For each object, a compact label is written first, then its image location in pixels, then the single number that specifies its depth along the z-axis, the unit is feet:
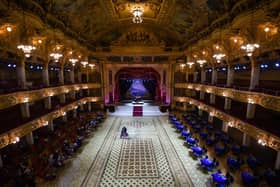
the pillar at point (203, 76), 66.25
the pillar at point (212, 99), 54.49
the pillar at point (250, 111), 36.17
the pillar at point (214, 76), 54.90
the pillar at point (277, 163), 29.55
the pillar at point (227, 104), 45.95
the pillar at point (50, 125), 47.93
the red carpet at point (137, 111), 71.08
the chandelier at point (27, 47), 25.11
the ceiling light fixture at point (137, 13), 39.58
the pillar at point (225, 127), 48.00
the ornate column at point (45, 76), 47.01
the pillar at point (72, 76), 65.64
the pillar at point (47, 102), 47.57
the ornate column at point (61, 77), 56.90
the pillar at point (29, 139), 39.70
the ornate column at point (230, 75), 45.70
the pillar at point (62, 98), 55.24
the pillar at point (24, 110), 37.45
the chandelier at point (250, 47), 25.17
